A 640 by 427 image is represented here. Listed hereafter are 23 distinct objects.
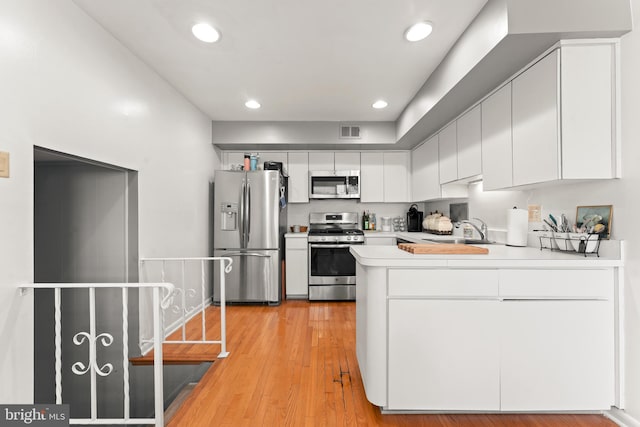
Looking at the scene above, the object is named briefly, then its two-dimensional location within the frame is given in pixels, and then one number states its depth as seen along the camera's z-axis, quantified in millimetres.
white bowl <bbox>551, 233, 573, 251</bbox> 1967
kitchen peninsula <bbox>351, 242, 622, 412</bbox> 1743
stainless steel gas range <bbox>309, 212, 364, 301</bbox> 4320
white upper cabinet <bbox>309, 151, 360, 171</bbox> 4781
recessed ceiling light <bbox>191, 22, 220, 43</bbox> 2191
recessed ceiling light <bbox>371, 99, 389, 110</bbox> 3604
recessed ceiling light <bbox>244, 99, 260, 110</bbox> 3588
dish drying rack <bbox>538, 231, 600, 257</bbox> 1819
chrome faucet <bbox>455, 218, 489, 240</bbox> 2957
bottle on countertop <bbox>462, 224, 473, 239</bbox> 3135
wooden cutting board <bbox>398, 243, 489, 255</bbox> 1900
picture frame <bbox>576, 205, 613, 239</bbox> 1820
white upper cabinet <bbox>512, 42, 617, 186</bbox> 1795
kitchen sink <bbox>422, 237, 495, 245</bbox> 2808
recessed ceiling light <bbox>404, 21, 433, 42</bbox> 2178
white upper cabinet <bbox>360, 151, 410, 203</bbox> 4793
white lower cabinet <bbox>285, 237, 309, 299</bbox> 4414
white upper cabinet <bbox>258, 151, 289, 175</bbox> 4770
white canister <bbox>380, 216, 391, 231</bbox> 5035
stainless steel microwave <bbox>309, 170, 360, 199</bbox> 4715
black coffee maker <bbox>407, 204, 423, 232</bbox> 4812
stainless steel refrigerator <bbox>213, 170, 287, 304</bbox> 4105
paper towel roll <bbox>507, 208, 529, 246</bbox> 2402
